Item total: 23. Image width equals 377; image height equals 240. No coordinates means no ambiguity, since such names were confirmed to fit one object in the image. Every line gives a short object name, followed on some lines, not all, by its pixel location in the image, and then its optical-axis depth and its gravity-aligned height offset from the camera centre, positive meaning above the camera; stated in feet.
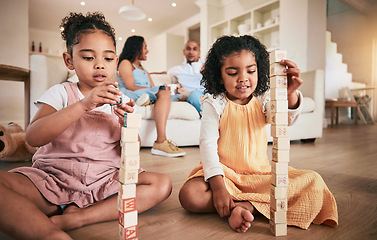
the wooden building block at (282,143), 1.89 -0.20
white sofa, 6.39 +0.14
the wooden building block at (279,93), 1.91 +0.18
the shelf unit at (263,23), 13.60 +5.44
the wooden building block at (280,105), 1.90 +0.09
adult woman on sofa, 6.12 +0.81
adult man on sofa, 8.50 +1.60
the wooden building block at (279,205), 1.93 -0.68
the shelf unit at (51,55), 19.74 +4.96
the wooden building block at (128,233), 1.55 -0.72
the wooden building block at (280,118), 1.90 -0.01
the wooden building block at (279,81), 1.92 +0.27
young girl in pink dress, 2.09 -0.29
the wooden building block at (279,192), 1.91 -0.58
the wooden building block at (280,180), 1.89 -0.48
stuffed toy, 4.77 -0.57
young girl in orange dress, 2.30 -0.35
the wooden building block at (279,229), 2.02 -0.90
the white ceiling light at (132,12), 10.75 +4.62
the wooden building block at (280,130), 1.90 -0.10
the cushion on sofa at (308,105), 7.88 +0.38
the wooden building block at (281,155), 1.88 -0.29
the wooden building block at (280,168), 1.89 -0.38
